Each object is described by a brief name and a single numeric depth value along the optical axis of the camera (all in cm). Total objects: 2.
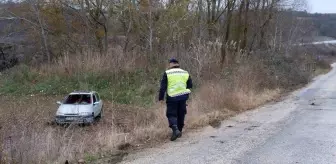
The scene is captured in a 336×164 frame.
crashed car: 1836
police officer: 981
